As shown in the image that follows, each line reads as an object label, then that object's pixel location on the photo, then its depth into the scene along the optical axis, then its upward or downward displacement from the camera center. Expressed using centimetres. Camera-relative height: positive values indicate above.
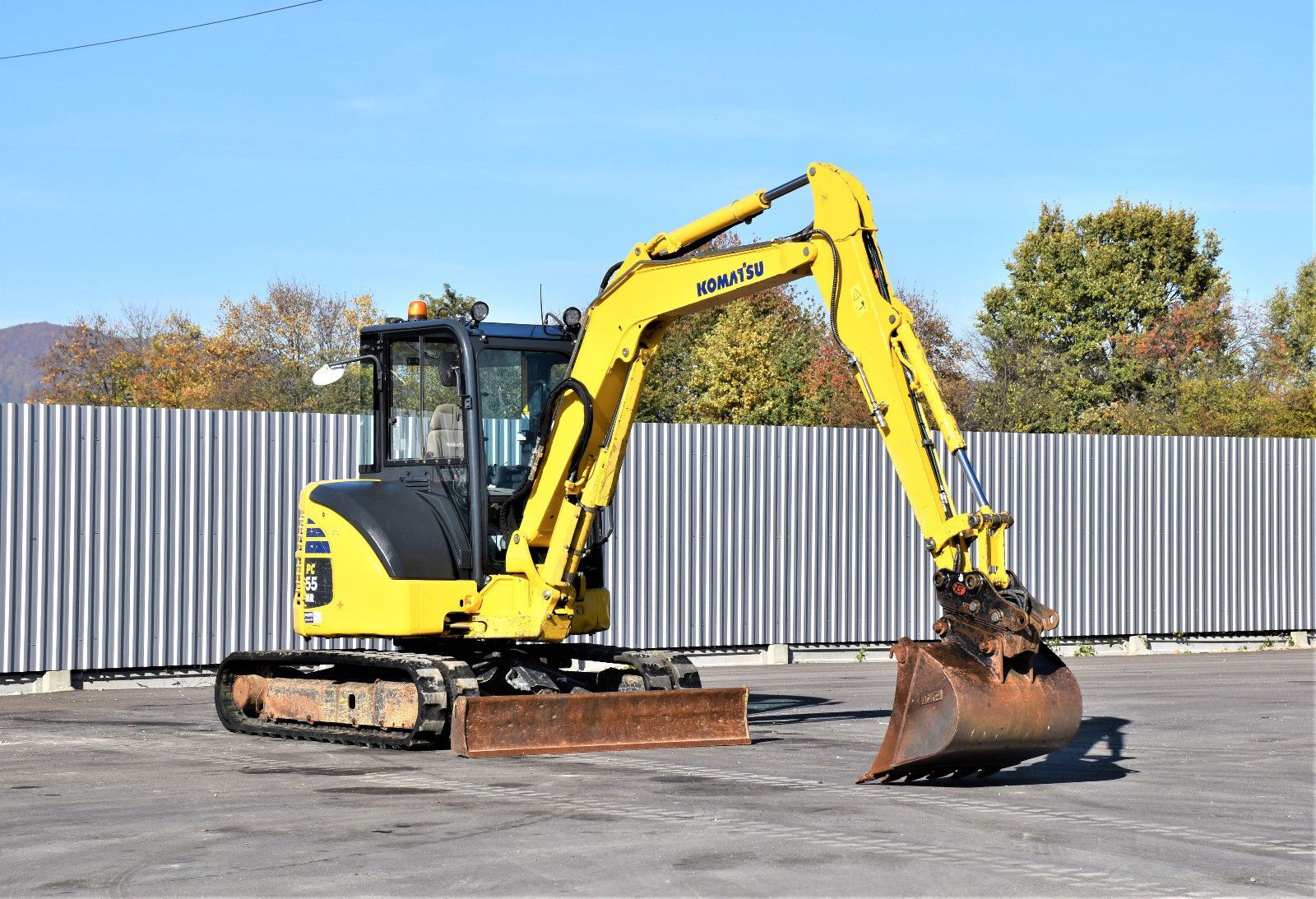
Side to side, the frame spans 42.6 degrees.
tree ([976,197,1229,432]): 5075 +714
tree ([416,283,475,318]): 4119 +591
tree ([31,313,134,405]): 6266 +621
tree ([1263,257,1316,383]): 5288 +638
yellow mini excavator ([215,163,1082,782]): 1198 +2
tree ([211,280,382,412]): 6184 +746
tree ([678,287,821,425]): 5019 +466
